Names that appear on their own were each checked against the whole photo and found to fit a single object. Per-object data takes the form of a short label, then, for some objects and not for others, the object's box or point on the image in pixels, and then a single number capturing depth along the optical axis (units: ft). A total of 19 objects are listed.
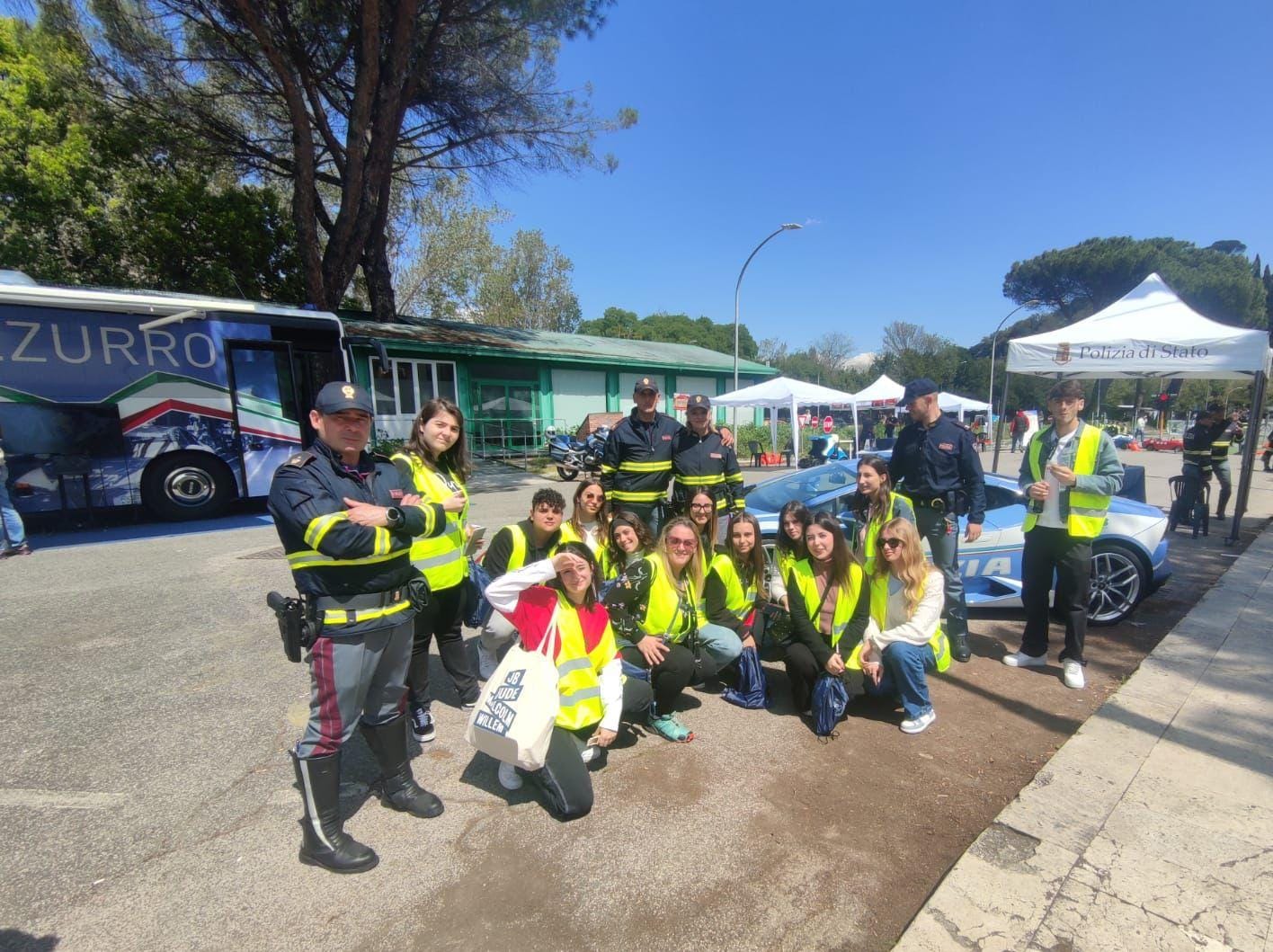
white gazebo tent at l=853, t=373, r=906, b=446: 55.57
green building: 53.06
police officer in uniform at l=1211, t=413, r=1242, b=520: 24.41
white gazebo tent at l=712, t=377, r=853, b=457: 52.47
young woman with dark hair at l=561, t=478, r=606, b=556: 12.09
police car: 14.74
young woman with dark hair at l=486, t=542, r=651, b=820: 8.19
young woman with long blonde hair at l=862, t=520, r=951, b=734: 10.30
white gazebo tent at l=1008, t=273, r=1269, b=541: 20.47
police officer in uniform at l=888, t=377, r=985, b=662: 13.05
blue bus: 24.00
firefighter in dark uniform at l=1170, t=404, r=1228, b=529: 24.47
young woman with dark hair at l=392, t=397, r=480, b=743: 9.39
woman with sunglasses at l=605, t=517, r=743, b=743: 10.25
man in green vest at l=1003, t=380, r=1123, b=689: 11.98
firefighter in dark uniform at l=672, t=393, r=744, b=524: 14.33
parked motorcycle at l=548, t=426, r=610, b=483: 45.93
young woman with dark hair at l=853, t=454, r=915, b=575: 12.23
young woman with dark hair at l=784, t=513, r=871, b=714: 10.74
